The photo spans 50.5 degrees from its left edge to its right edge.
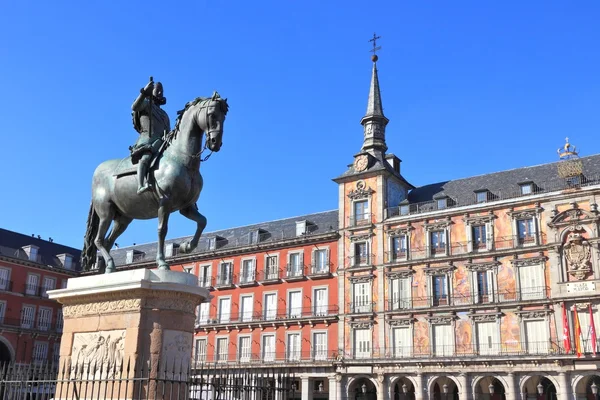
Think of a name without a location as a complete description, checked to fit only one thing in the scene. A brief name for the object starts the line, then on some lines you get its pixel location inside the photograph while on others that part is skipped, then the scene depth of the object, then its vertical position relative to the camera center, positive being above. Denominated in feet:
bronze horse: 27.99 +9.18
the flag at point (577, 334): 110.73 +11.37
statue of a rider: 28.50 +12.36
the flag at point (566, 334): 111.45 +11.39
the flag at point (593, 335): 109.50 +11.07
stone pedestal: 25.23 +2.44
